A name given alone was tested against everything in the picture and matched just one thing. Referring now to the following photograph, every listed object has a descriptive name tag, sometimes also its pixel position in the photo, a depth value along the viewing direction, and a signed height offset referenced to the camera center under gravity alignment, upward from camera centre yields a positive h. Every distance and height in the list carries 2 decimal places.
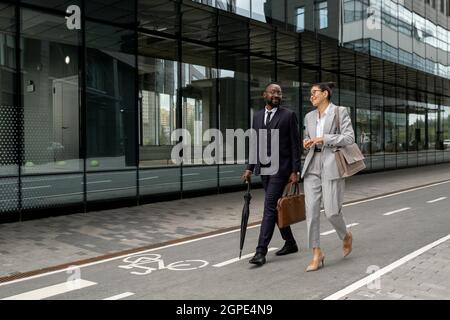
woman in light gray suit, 5.31 -0.21
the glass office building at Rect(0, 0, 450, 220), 9.48 +1.67
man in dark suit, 5.55 -0.11
